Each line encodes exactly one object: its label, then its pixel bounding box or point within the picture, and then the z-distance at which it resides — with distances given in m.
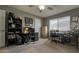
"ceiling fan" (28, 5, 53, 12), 1.15
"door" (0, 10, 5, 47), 1.11
